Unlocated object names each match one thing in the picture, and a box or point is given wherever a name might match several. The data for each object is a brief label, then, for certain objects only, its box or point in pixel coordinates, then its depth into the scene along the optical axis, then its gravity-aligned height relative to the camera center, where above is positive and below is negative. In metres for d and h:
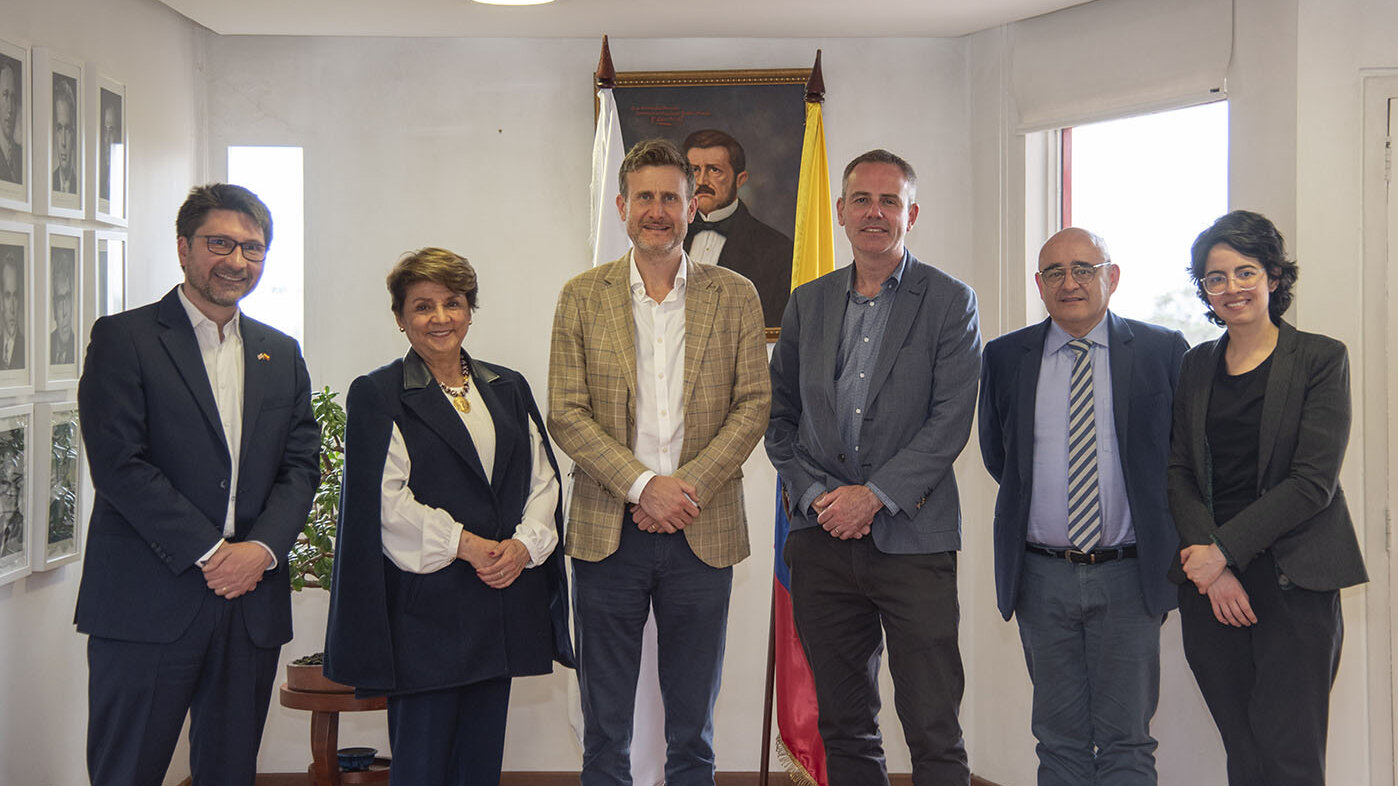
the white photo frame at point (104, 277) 3.52 +0.39
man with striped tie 2.88 -0.31
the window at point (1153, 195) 3.89 +0.76
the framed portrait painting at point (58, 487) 3.25 -0.27
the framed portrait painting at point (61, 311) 3.27 +0.26
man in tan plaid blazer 2.89 -0.13
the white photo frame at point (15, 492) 3.09 -0.26
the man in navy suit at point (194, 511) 2.63 -0.27
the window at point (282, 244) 4.63 +0.64
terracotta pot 3.89 -0.98
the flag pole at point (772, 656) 3.93 -0.89
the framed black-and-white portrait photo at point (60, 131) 3.23 +0.79
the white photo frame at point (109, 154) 3.56 +0.79
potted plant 3.90 -0.48
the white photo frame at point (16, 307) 3.08 +0.25
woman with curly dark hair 2.56 -0.26
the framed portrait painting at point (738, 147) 4.52 +1.02
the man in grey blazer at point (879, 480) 2.78 -0.20
